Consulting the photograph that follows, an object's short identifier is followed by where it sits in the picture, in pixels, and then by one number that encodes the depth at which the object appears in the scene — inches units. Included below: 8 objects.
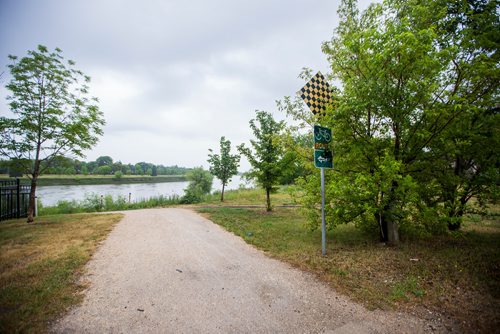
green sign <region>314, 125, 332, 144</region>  186.7
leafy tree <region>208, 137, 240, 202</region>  773.3
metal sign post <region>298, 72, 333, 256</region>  185.6
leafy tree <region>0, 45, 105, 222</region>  294.8
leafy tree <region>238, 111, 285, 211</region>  454.6
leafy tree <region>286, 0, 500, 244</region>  158.4
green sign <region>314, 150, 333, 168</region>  184.6
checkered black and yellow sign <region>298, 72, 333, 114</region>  211.0
